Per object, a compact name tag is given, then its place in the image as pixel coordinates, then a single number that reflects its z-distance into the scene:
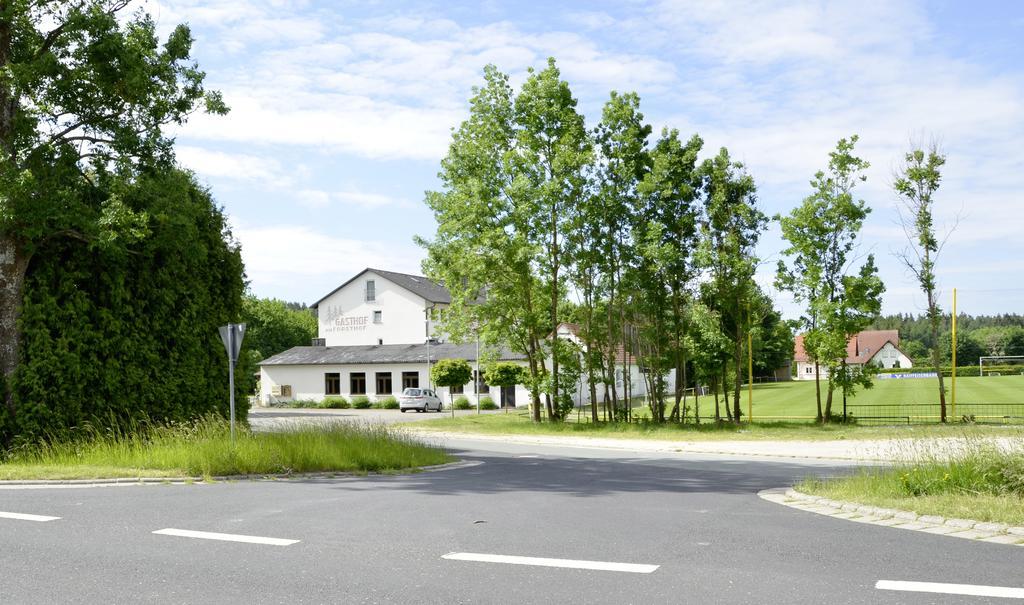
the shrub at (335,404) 60.28
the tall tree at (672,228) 30.89
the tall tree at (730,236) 30.44
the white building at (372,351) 60.41
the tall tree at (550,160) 31.50
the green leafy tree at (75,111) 15.63
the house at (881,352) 125.56
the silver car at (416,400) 53.56
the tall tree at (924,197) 30.48
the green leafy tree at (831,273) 29.45
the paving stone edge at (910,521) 7.75
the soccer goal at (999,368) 84.14
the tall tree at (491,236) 32.47
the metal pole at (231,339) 15.46
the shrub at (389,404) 58.72
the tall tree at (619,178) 31.73
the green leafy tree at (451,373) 47.75
